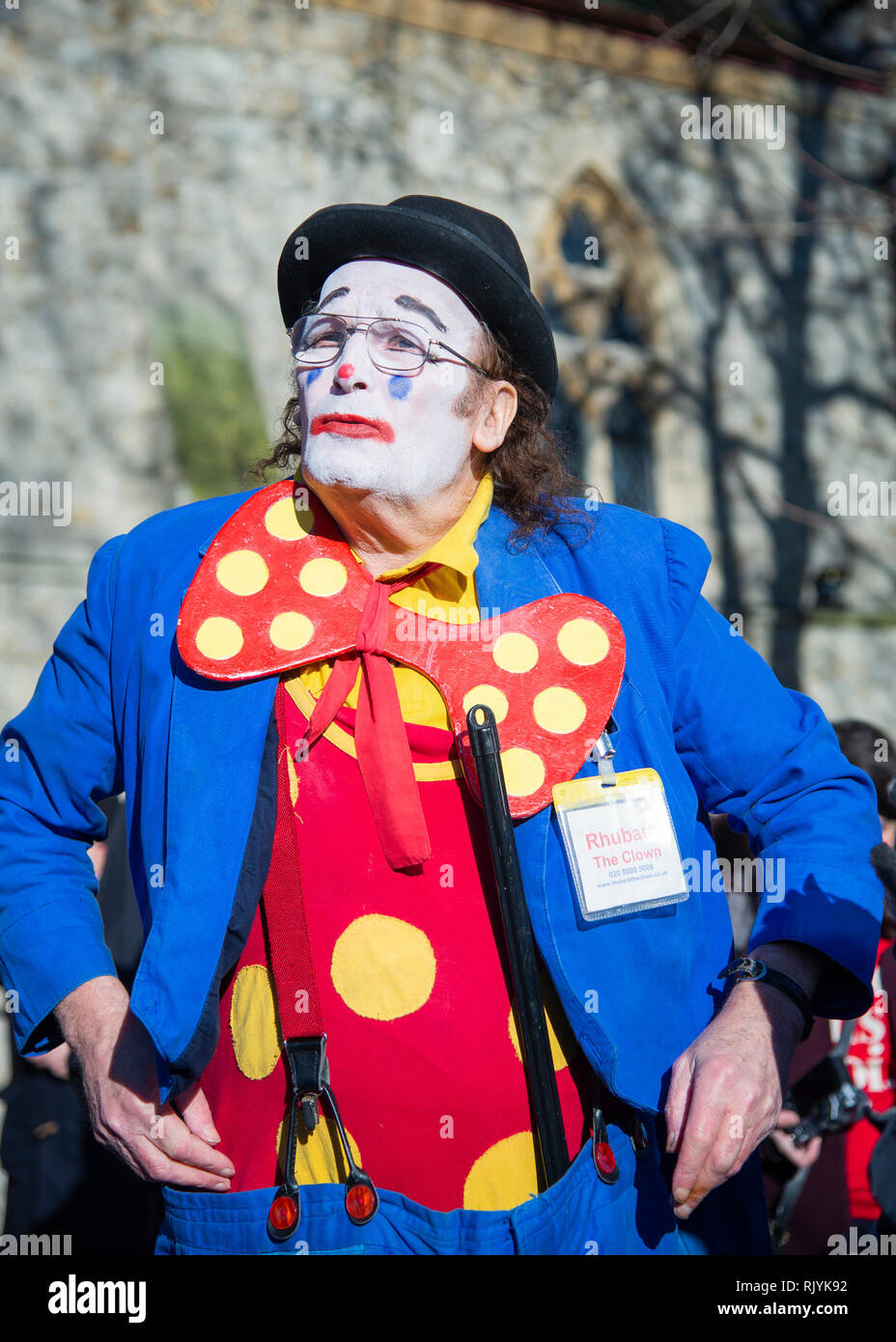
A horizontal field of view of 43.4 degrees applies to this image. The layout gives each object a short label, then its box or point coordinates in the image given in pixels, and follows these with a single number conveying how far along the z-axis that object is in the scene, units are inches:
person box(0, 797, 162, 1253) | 140.9
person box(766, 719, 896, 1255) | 125.4
